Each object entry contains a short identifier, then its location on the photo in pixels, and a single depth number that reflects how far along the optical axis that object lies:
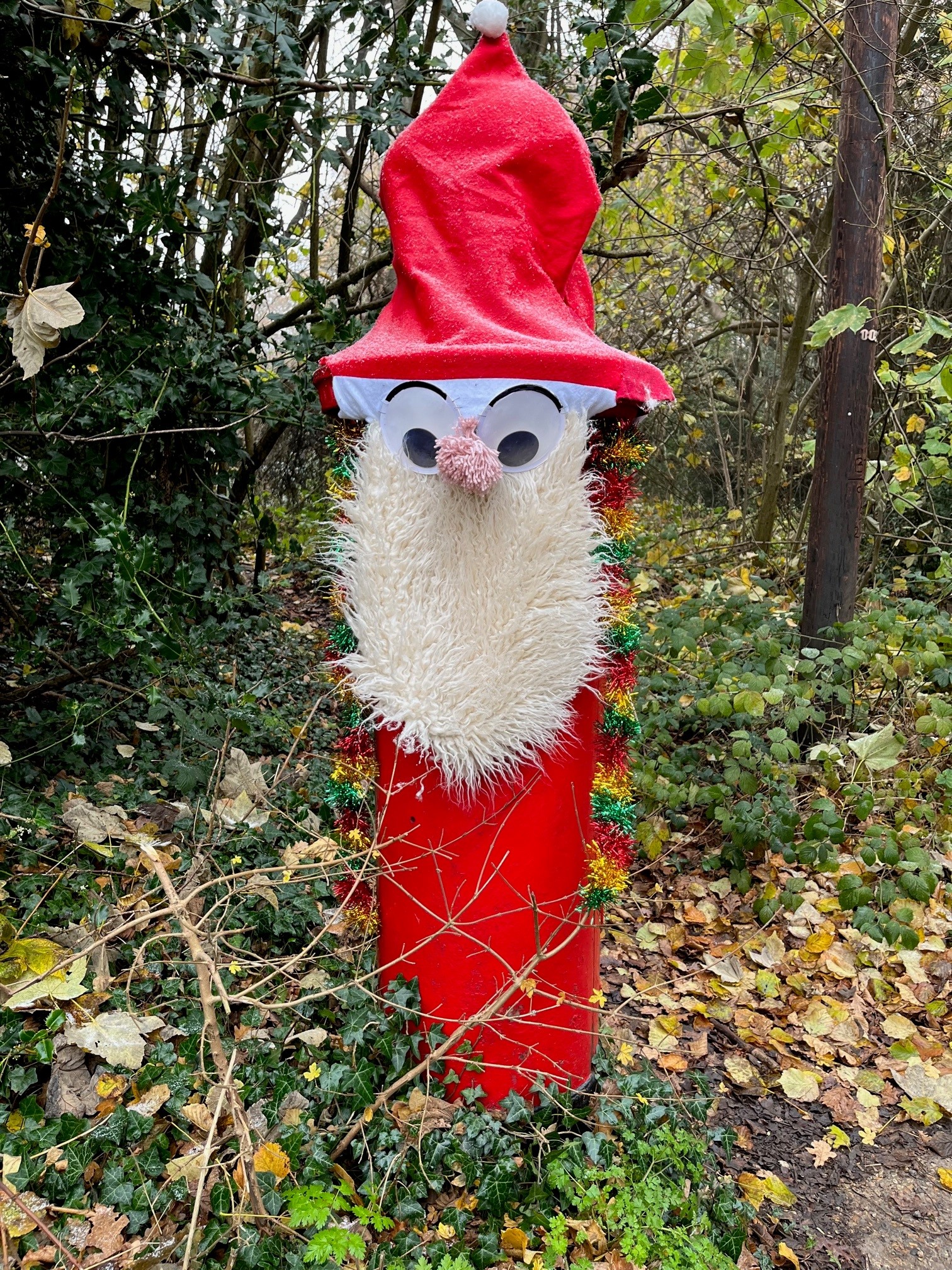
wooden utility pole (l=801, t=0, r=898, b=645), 3.17
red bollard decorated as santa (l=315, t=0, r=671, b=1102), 1.61
